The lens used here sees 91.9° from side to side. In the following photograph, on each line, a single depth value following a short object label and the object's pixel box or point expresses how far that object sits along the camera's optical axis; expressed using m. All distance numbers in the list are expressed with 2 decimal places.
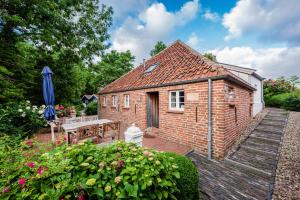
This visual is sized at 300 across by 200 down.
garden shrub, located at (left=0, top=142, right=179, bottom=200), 1.51
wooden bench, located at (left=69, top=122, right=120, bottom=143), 5.67
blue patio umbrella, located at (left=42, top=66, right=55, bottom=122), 5.64
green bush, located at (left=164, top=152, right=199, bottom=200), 2.74
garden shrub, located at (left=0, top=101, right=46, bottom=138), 5.56
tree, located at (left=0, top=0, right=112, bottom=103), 7.30
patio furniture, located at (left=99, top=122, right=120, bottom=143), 6.32
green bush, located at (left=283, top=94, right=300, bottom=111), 12.60
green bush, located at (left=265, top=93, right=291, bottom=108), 14.34
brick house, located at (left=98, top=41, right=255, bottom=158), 5.52
